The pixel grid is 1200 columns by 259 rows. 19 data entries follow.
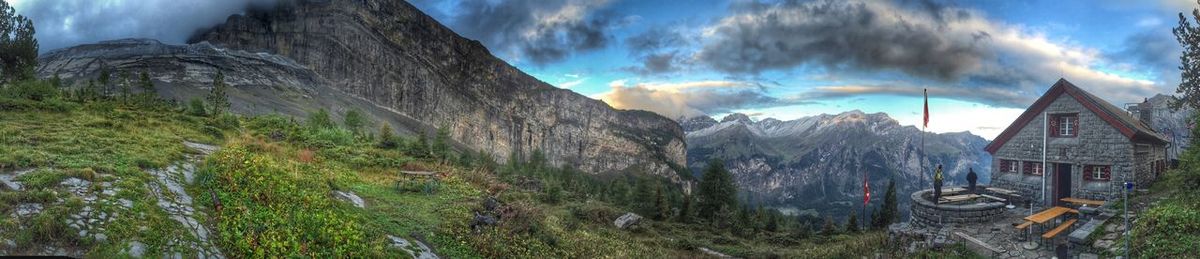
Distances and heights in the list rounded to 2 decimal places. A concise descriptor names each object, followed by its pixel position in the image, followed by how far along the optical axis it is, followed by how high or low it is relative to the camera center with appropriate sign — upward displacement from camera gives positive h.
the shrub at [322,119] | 42.91 +0.42
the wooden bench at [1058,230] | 18.09 -2.58
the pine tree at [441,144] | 32.84 -1.35
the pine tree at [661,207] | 32.09 -4.56
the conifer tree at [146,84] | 34.59 +2.16
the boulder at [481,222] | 14.24 -2.54
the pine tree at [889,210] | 56.69 -6.72
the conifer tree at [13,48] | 38.59 +4.65
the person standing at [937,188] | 24.69 -1.71
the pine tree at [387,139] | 29.72 -0.73
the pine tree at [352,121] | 51.34 +0.46
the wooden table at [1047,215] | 18.88 -2.21
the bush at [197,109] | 26.42 +0.48
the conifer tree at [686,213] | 33.08 -4.87
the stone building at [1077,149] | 26.28 +0.53
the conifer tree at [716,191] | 40.59 -3.87
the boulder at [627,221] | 22.92 -3.75
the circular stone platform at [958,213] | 23.70 -2.76
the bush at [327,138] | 23.97 -0.70
